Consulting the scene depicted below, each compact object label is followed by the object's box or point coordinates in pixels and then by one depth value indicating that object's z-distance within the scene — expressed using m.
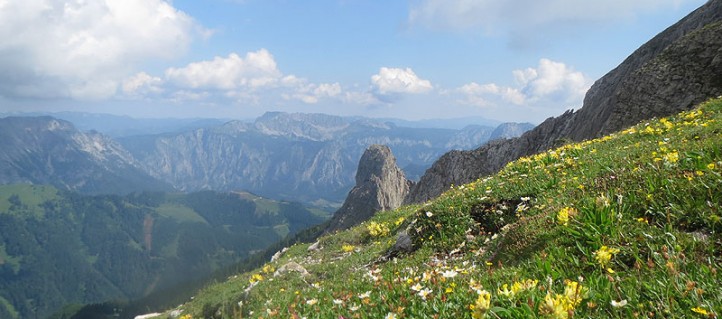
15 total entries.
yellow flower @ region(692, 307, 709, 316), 2.95
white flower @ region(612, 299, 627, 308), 3.52
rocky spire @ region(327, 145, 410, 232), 187.12
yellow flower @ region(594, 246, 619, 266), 4.62
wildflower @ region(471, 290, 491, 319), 3.74
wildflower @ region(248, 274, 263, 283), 16.29
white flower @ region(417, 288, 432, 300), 5.27
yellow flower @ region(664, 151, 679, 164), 6.74
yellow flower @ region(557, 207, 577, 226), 6.21
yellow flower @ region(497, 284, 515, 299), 4.19
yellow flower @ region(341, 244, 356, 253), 20.59
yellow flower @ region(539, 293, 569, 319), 3.49
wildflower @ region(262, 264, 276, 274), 20.05
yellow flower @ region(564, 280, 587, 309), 3.77
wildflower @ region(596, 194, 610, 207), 6.12
